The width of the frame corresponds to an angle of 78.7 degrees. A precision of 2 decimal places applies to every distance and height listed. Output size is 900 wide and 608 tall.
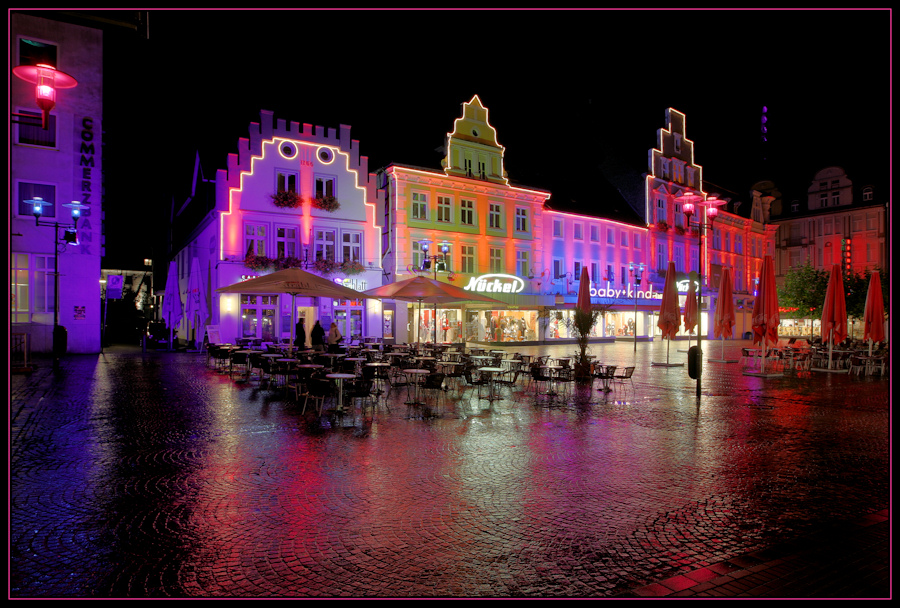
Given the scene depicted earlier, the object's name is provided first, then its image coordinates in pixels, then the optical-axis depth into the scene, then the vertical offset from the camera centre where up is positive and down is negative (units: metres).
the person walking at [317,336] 19.19 -0.79
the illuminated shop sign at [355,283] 31.34 +1.76
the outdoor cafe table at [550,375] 13.52 -1.50
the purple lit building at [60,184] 24.22 +5.91
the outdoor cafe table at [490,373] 12.78 -1.44
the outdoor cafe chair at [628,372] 13.92 -1.46
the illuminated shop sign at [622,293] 43.16 +1.78
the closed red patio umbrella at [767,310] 18.57 +0.18
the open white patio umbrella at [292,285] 15.07 +0.82
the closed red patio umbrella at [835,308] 18.23 +0.26
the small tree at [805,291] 44.59 +2.08
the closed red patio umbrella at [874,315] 17.50 +0.02
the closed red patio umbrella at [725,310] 21.55 +0.21
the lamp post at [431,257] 28.46 +3.40
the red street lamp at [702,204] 17.53 +3.66
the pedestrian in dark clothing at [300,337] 20.31 -0.86
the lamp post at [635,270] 45.75 +3.77
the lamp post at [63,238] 18.17 +3.14
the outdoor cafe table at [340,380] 10.64 -1.32
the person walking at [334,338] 17.73 -0.79
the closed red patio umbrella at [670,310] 19.27 +0.18
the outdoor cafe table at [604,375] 13.86 -1.54
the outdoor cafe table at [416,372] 12.17 -1.30
